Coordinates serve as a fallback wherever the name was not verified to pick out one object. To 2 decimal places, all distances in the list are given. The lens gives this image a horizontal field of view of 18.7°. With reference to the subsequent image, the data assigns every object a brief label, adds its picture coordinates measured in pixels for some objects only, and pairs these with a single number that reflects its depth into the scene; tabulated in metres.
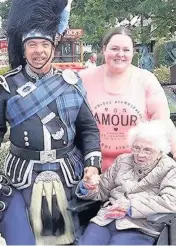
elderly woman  2.74
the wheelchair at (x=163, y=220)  2.65
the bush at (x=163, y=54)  22.02
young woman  3.19
